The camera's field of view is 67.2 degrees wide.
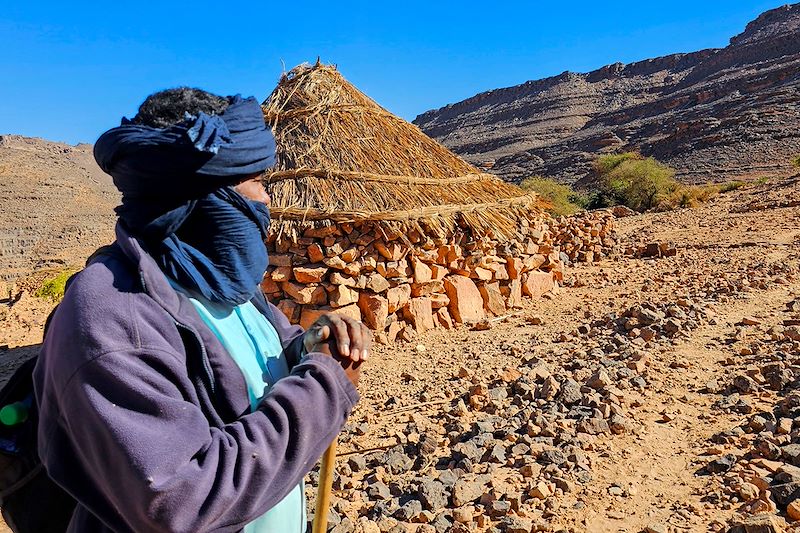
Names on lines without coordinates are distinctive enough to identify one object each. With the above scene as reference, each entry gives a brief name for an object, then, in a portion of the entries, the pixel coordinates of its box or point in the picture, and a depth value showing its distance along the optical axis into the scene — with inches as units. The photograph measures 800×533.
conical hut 219.3
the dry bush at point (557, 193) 700.3
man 34.4
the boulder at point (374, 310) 220.1
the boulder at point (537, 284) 281.6
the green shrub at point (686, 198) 689.0
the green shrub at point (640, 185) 761.6
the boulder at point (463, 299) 244.5
